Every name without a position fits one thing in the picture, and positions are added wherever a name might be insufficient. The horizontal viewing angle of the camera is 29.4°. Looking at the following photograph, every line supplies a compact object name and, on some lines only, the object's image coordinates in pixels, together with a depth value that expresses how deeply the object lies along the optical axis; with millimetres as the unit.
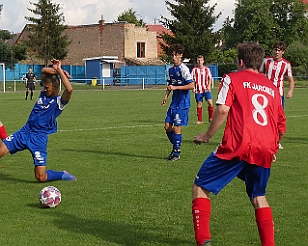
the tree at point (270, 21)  74438
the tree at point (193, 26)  62438
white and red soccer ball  6867
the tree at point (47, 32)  62941
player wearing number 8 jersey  4902
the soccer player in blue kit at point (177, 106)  10462
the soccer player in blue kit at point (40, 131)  8195
